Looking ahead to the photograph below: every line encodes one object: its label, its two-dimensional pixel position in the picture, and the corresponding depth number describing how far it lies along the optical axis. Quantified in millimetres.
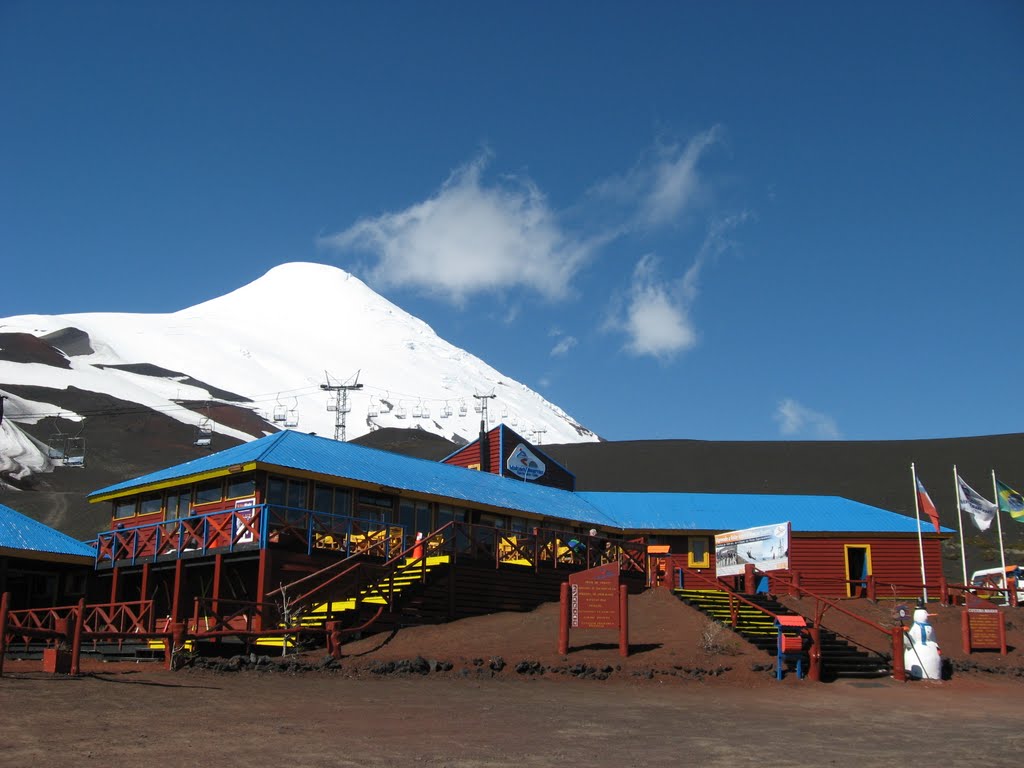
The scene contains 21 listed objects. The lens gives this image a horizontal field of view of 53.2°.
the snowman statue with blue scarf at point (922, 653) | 20969
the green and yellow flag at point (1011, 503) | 33844
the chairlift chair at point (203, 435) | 92731
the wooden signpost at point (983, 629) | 24798
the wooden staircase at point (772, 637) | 20781
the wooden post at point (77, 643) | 16802
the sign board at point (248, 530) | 25234
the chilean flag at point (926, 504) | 33219
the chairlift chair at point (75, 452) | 86500
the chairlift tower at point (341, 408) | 113788
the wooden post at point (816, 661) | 19719
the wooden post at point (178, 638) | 18484
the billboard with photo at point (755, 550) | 28156
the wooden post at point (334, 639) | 19797
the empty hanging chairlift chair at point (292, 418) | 160000
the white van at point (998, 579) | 34178
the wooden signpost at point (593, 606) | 20406
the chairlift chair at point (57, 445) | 91125
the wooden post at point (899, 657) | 20547
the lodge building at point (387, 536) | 24859
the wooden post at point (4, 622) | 16028
